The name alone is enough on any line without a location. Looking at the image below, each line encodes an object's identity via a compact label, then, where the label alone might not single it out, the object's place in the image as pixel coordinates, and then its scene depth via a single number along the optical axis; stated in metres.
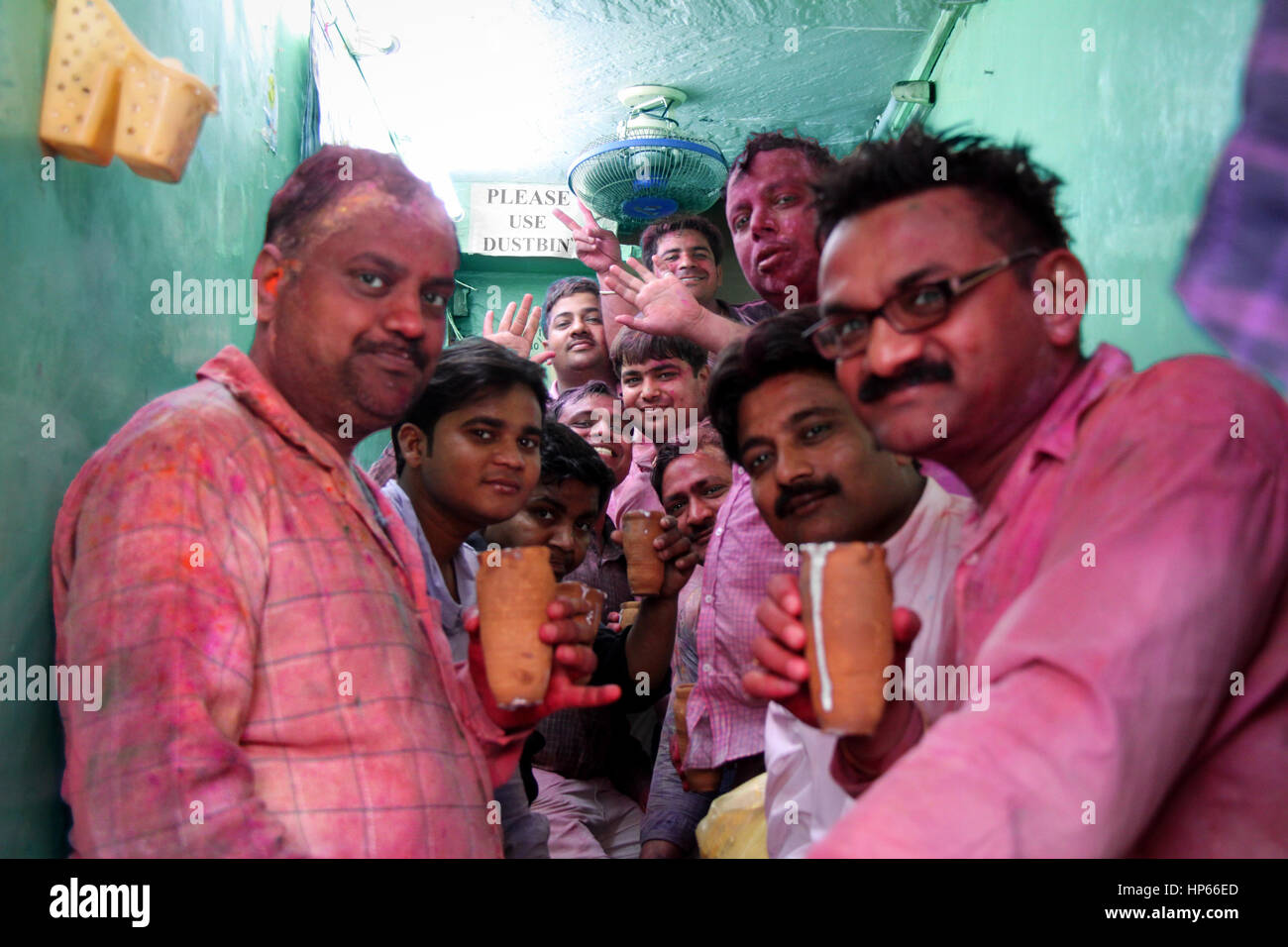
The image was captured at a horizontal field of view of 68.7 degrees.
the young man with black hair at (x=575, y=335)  4.57
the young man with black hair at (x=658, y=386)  3.61
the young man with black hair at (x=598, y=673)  2.78
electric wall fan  4.18
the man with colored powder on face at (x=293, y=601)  1.21
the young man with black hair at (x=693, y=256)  4.14
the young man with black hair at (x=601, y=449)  3.40
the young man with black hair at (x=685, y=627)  2.74
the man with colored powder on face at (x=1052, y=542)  0.91
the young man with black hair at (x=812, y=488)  1.86
